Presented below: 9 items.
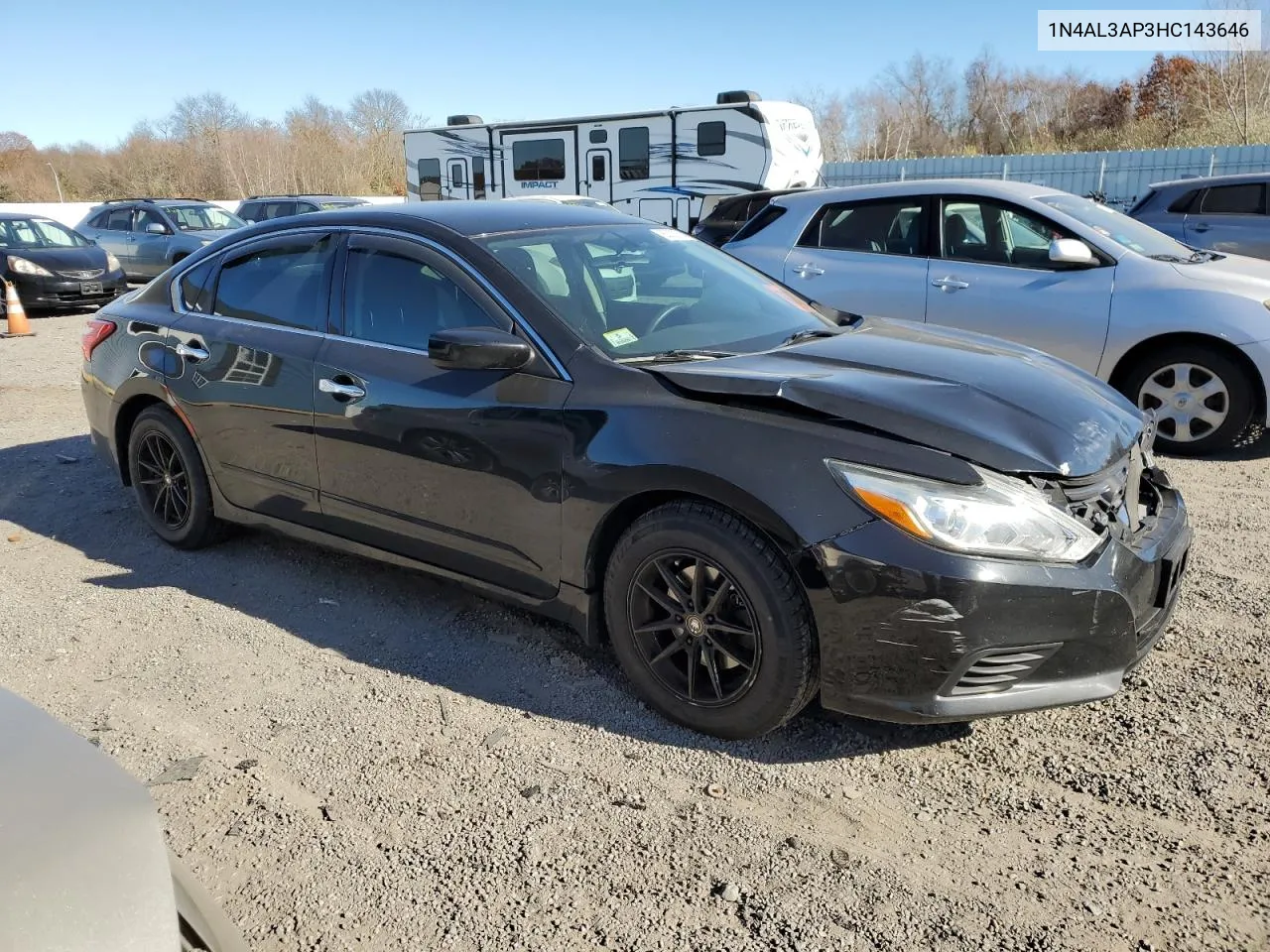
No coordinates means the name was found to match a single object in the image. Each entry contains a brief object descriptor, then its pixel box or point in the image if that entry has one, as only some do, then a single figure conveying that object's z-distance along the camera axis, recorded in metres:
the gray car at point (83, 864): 1.38
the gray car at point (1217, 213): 10.55
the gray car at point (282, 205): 17.44
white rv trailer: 16.81
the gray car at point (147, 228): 17.64
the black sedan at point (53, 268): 14.52
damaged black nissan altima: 2.73
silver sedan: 5.98
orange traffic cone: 12.80
